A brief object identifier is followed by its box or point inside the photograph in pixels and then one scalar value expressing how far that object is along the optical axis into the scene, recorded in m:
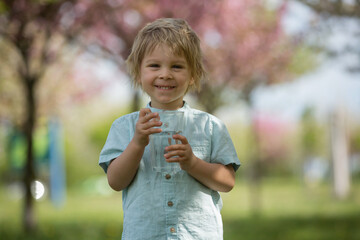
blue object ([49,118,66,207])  12.66
